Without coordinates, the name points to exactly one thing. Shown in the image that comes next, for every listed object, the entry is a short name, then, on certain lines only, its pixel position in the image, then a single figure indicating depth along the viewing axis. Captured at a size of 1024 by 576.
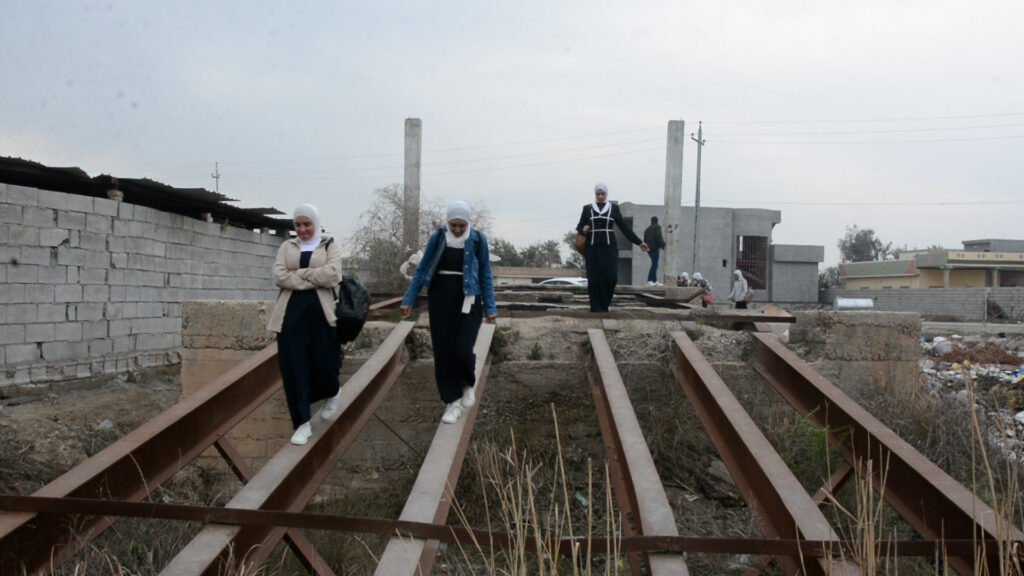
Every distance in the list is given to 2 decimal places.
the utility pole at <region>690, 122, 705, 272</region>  29.11
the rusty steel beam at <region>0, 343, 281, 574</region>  3.29
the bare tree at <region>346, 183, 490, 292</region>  18.03
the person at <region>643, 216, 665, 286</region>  14.22
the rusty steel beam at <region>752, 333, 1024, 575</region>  3.16
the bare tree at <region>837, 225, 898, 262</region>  65.06
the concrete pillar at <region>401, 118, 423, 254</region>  17.66
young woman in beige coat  4.44
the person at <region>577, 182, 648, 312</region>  7.51
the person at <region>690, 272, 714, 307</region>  14.28
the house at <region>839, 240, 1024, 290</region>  38.38
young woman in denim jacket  5.00
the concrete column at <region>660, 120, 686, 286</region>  17.62
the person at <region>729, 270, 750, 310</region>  14.95
